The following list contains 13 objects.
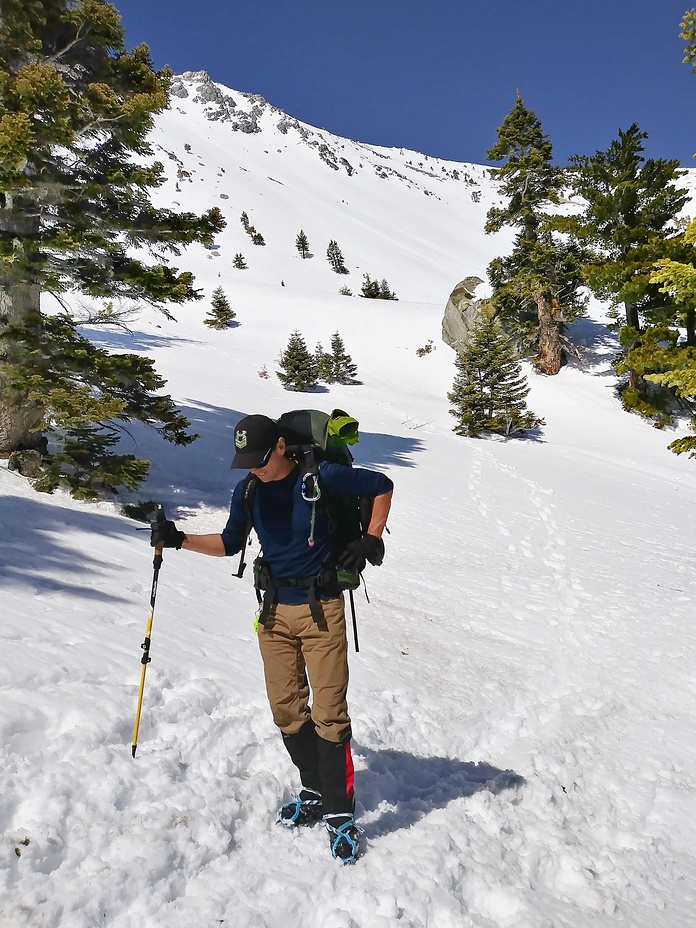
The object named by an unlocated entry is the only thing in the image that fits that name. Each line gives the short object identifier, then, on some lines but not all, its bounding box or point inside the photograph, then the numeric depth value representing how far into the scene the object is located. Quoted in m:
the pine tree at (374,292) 59.09
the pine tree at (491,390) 25.03
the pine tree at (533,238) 28.95
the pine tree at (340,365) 34.81
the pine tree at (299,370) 32.03
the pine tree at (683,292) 9.46
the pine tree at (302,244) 89.76
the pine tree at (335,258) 82.69
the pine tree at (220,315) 44.09
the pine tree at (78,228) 8.59
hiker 3.19
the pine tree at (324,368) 34.16
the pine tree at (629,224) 22.09
